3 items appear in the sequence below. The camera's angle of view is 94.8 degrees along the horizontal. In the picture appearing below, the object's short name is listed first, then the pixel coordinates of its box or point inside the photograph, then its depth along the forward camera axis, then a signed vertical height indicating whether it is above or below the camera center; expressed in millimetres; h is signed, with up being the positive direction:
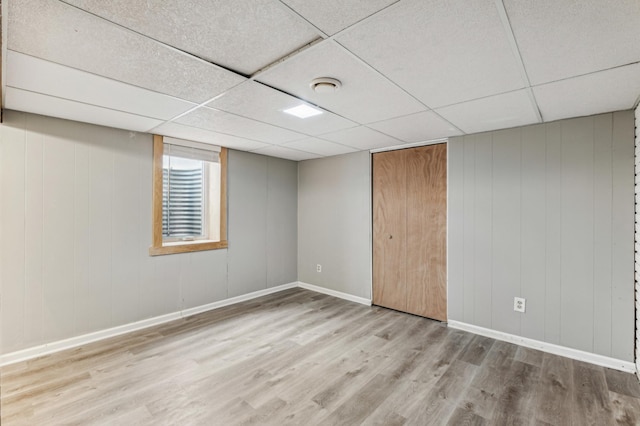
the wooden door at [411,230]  3658 -206
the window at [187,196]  3537 +222
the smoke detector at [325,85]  1975 +891
